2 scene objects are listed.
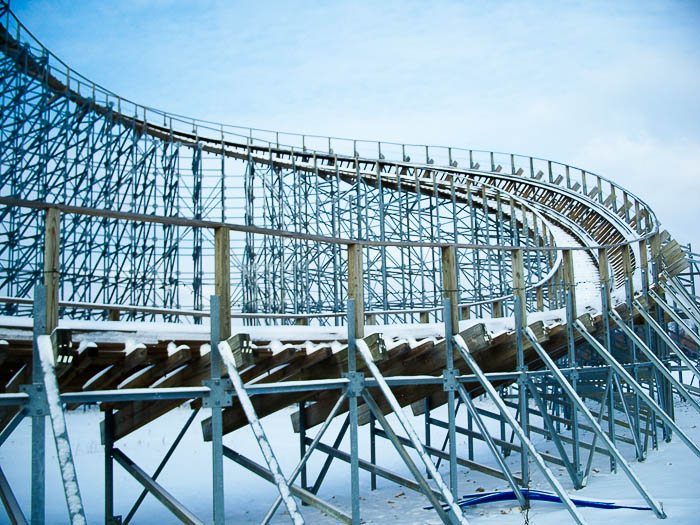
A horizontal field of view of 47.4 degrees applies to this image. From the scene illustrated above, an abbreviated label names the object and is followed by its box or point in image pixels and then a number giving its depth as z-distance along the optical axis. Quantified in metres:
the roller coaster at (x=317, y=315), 5.26
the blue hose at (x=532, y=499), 7.15
